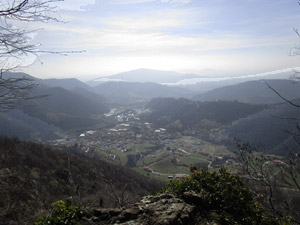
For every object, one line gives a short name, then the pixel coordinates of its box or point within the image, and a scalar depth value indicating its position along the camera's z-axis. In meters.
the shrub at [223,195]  3.98
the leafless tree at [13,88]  3.52
